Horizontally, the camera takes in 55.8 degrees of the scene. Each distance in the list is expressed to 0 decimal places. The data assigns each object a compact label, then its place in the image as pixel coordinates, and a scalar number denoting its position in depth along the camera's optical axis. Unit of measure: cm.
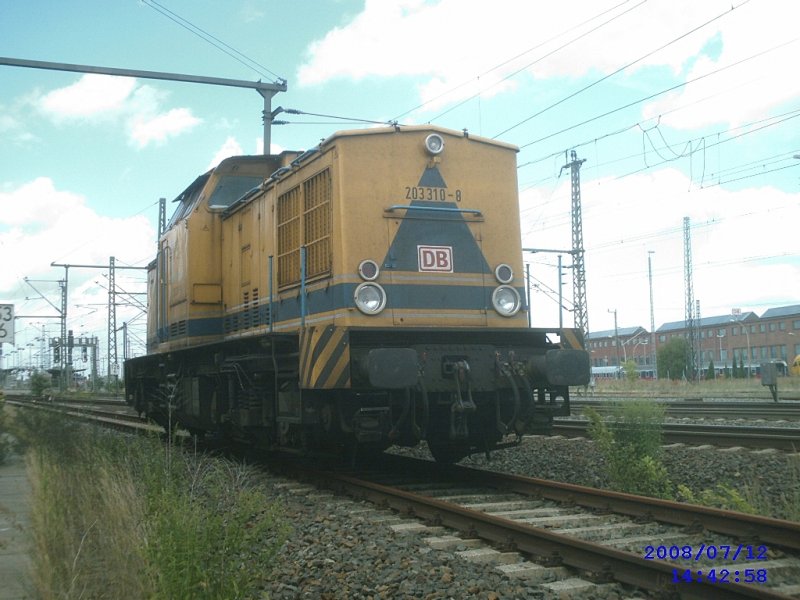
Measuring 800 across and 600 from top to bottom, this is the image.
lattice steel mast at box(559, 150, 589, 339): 2662
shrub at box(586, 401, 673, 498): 723
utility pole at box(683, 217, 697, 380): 4041
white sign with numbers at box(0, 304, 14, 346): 1219
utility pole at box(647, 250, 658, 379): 4722
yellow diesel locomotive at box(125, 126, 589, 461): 718
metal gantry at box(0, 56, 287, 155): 1163
